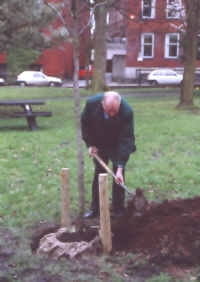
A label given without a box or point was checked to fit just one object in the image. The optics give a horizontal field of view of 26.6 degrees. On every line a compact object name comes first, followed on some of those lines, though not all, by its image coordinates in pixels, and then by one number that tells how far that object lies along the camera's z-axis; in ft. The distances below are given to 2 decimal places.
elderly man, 15.55
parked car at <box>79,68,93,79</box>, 130.59
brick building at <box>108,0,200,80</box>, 125.08
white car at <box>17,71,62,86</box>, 110.83
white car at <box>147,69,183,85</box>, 110.11
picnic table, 38.52
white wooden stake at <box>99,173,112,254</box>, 13.70
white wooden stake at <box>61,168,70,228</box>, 15.08
